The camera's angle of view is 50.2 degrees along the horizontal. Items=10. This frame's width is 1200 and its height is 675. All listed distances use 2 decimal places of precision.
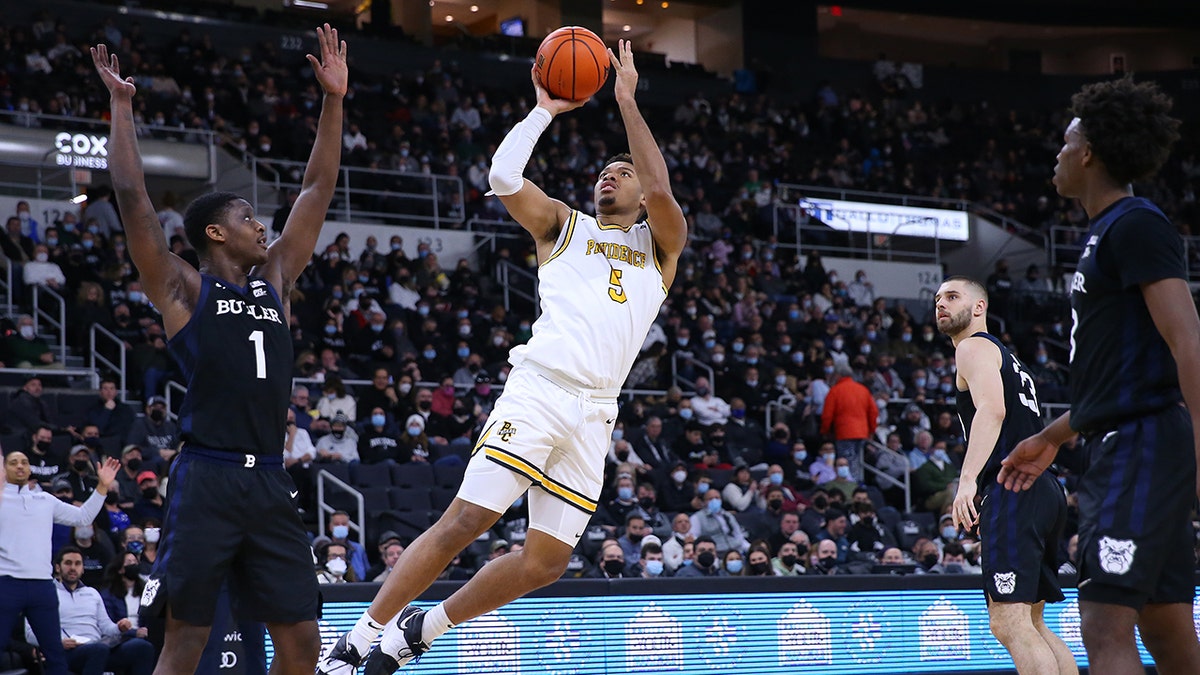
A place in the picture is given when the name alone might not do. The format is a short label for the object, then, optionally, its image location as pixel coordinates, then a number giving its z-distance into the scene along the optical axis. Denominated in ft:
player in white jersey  17.87
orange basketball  19.80
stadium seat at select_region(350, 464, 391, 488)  47.26
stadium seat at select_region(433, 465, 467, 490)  48.26
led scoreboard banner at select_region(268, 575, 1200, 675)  30.60
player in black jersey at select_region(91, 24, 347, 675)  15.31
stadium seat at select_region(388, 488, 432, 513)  46.16
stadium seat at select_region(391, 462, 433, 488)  48.08
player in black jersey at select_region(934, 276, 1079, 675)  20.27
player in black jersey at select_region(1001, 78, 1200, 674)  12.85
